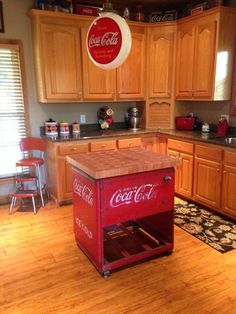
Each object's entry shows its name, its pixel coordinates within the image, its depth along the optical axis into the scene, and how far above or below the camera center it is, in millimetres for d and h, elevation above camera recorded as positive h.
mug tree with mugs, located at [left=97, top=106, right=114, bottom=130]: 4266 -209
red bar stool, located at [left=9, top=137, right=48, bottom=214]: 3520 -922
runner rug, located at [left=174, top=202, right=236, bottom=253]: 2732 -1364
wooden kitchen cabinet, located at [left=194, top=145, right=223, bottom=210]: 3217 -882
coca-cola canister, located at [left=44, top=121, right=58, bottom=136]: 3855 -345
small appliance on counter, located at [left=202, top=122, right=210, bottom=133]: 3980 -376
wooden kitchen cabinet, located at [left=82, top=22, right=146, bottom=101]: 3865 +354
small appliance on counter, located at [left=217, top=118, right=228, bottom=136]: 3717 -340
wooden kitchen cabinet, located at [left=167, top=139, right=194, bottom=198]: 3611 -840
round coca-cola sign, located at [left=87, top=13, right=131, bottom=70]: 2168 +495
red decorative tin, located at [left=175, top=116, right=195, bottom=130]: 4188 -319
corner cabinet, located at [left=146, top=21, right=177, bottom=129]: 4066 +423
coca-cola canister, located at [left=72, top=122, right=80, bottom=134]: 4043 -365
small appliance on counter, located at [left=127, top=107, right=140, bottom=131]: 4410 -251
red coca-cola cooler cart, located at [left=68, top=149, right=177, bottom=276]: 2162 -795
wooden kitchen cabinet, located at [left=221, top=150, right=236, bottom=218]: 3029 -909
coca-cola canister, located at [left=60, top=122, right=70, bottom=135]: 3912 -352
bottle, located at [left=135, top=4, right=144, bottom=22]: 4066 +1266
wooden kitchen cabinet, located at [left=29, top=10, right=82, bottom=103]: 3486 +604
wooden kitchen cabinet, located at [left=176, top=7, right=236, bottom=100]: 3445 +637
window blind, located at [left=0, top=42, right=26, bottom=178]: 3596 -62
